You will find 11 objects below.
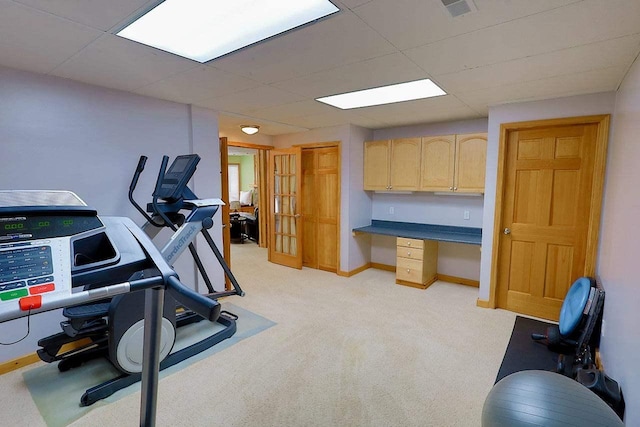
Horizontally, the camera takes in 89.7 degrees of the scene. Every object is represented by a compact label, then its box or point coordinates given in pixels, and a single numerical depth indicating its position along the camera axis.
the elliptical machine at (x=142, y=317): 2.22
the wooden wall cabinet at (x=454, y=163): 3.93
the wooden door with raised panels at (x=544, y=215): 3.11
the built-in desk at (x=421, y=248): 4.23
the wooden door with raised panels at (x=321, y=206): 4.95
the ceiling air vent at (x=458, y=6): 1.44
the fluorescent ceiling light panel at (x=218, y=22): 1.60
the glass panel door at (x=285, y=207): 5.18
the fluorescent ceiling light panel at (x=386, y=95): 2.89
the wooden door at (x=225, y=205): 4.02
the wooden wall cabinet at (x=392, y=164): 4.45
